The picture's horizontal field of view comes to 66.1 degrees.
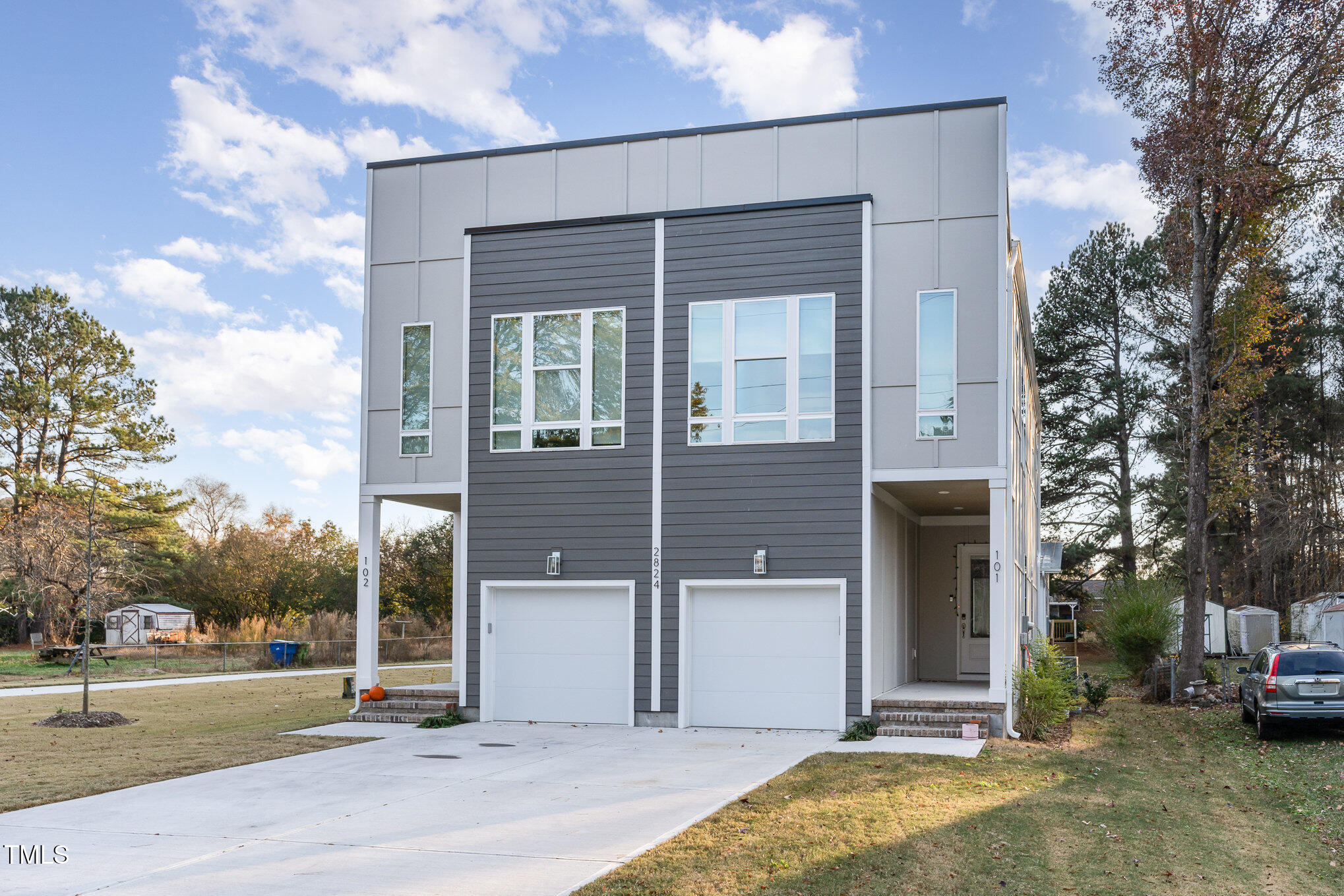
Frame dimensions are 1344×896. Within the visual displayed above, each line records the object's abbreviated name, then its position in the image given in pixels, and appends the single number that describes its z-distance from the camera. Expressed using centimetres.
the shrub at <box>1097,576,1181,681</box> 2327
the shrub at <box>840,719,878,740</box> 1189
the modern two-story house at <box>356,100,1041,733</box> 1259
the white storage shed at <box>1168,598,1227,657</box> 2928
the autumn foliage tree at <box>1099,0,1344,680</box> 1891
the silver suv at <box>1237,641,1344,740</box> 1321
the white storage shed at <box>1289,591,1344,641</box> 2564
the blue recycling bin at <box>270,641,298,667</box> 2625
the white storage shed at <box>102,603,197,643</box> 3141
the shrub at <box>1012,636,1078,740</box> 1265
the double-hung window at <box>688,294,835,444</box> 1291
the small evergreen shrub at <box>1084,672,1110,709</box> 1733
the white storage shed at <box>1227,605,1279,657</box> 2898
